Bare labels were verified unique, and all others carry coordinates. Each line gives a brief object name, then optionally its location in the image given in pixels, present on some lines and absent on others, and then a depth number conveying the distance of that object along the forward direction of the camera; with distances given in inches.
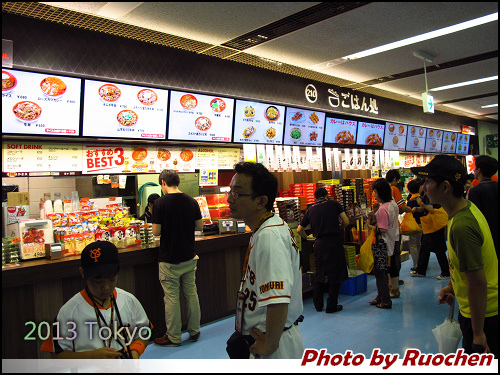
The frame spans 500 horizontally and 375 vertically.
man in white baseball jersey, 71.3
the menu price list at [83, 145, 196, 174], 186.9
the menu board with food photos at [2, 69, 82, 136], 147.5
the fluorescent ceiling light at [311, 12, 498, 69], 179.6
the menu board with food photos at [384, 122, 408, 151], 346.3
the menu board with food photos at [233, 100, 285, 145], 223.0
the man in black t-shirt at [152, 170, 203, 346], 168.7
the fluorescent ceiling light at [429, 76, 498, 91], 290.7
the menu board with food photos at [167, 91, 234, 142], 194.7
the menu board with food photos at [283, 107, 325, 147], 251.0
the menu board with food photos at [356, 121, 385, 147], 315.6
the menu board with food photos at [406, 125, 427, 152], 377.4
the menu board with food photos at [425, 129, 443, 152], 408.8
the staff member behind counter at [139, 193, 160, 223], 216.7
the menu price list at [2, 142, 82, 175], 164.5
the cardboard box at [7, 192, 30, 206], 167.8
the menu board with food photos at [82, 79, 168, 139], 167.8
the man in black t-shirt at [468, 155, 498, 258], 158.2
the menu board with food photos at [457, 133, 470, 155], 472.1
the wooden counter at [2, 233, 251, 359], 138.0
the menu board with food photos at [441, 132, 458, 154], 442.9
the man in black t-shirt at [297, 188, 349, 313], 202.5
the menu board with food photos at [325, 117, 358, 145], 282.9
